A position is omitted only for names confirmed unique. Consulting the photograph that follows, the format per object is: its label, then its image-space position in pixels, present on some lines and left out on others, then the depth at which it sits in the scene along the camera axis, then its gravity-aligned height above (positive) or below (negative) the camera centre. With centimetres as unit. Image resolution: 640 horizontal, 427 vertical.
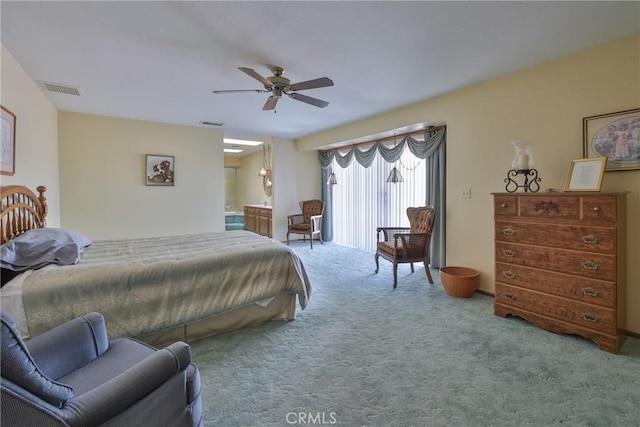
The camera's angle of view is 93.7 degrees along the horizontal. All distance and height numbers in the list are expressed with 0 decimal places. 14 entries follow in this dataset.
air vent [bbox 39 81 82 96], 349 +150
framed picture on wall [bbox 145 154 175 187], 534 +74
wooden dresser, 230 -47
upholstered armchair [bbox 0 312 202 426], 94 -68
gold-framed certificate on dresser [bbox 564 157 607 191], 242 +26
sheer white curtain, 502 +21
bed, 196 -56
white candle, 290 +44
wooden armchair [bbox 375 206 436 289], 385 -49
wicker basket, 344 -88
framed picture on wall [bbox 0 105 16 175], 248 +60
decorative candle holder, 295 +27
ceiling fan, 270 +118
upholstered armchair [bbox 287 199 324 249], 647 -24
